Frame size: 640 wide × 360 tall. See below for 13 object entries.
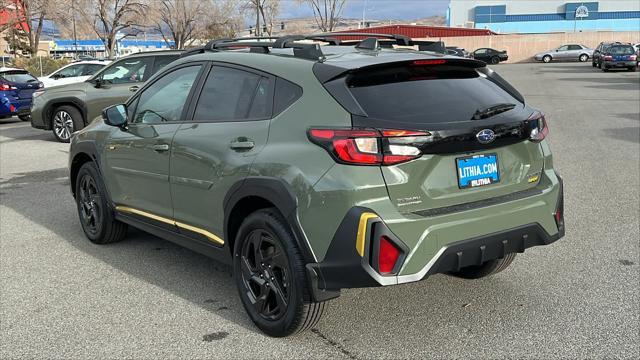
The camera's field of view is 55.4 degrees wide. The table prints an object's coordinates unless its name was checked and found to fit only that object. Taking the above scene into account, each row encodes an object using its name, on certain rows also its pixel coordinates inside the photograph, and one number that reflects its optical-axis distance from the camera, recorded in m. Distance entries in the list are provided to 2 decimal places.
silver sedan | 52.72
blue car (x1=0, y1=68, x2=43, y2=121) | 16.86
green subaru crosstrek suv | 3.19
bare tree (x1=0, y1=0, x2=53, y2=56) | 39.84
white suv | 18.39
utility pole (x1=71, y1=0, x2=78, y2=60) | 46.19
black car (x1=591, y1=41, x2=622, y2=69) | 36.59
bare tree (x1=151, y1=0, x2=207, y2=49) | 61.44
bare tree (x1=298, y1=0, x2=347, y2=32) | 66.12
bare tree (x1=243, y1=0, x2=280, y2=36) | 60.12
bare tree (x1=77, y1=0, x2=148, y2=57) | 49.79
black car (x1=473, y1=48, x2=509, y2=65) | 52.03
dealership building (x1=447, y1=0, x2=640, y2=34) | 97.88
